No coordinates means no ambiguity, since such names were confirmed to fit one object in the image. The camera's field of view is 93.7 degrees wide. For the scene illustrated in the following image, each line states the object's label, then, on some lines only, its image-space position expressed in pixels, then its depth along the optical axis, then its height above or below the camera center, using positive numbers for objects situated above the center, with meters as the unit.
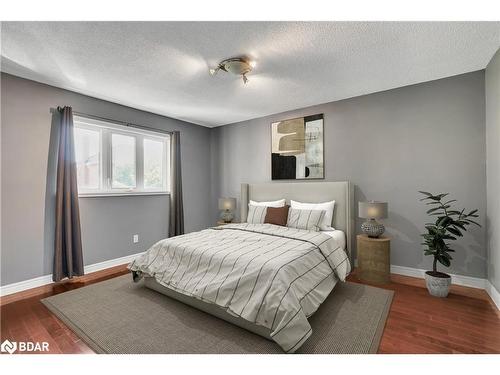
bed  1.66 -0.78
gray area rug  1.70 -1.17
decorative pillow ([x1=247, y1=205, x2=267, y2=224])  3.74 -0.47
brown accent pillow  3.52 -0.46
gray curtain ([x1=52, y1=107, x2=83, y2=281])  2.91 -0.30
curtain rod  3.23 +1.02
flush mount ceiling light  2.39 +1.27
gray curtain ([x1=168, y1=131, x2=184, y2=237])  4.32 -0.06
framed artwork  3.86 +0.64
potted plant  2.50 -0.70
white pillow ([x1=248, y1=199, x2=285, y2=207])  3.90 -0.30
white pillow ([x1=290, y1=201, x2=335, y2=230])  3.38 -0.35
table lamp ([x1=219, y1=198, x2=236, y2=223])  4.52 -0.38
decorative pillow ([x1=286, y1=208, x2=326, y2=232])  3.27 -0.49
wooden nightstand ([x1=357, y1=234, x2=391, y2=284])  2.89 -0.94
